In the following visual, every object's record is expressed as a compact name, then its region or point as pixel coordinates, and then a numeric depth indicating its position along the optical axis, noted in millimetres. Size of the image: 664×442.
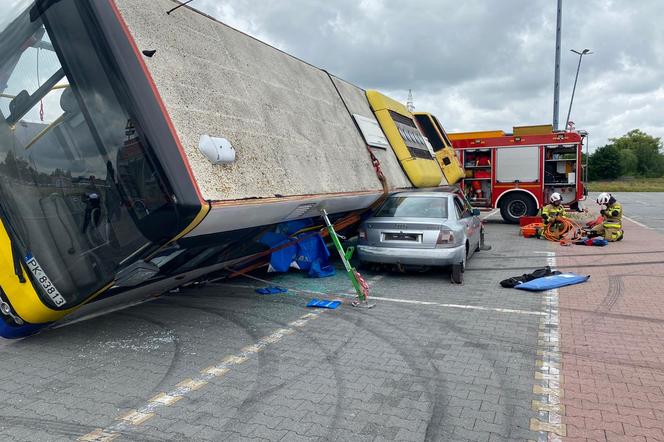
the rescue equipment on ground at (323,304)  6043
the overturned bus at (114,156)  3736
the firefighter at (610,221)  11945
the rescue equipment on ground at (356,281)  6066
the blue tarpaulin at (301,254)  6762
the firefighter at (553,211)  12335
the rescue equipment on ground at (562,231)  12078
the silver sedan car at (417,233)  7285
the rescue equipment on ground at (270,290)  6812
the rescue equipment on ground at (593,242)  11352
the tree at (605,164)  63312
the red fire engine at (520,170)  15320
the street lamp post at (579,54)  20338
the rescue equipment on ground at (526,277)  7156
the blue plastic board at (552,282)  6977
